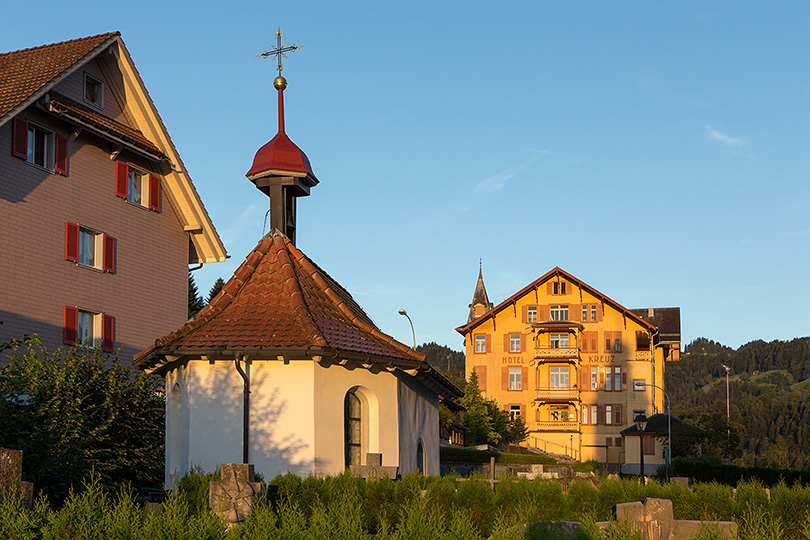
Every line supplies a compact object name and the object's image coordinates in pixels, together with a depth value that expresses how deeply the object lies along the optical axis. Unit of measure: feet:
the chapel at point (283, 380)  66.13
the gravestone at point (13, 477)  38.65
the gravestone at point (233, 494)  44.24
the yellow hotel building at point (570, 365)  266.36
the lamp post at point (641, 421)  126.87
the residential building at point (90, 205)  91.35
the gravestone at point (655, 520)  35.22
